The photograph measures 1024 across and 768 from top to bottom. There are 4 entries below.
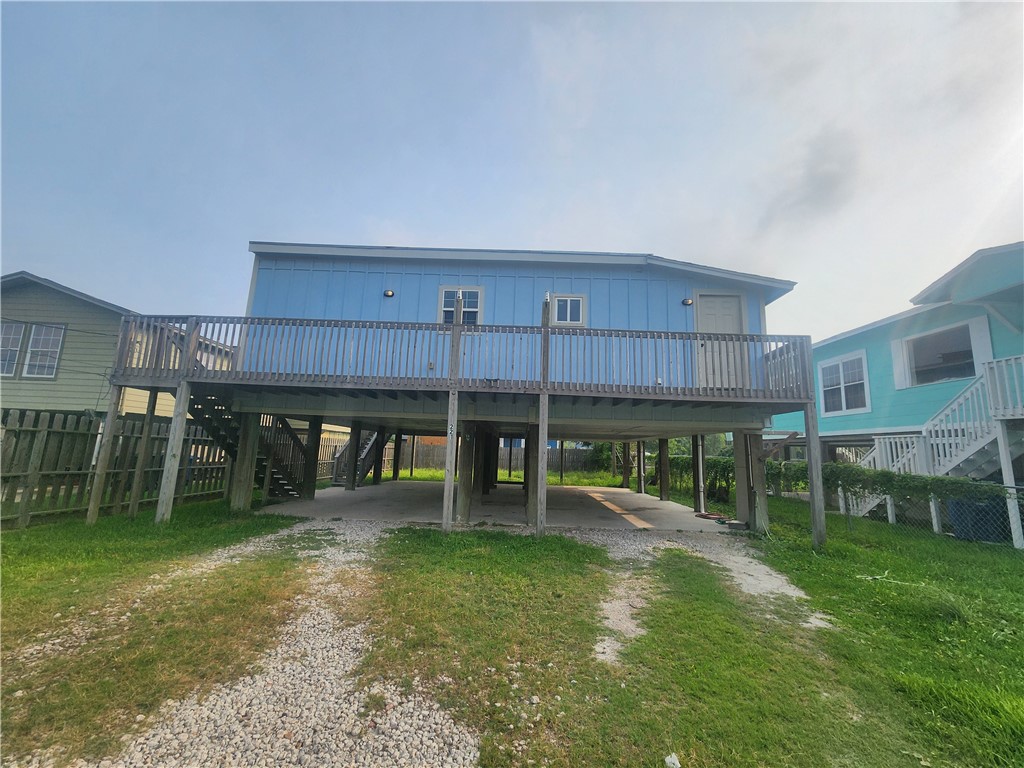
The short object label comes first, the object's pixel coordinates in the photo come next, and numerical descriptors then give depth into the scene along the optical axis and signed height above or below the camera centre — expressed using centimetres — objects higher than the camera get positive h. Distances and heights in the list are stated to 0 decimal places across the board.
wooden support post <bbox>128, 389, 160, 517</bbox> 788 -48
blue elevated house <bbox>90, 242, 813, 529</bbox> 776 +186
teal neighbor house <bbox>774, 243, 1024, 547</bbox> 842 +212
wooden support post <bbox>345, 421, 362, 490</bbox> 1335 -55
